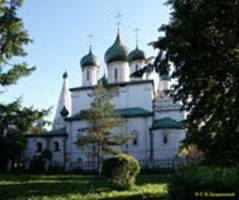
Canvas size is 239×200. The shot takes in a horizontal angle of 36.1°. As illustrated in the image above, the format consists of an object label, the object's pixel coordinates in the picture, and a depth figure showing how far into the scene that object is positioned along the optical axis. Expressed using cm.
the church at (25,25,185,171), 3822
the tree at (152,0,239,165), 950
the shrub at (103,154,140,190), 1571
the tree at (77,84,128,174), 3062
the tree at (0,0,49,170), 1564
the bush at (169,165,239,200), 611
